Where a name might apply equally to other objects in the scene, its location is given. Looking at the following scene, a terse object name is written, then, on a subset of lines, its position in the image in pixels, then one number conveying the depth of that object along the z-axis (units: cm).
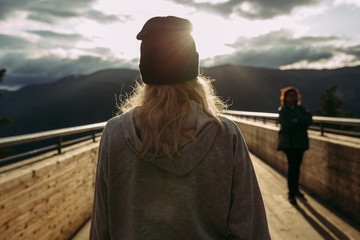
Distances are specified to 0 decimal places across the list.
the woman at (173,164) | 110
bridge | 327
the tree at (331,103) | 4700
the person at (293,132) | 514
